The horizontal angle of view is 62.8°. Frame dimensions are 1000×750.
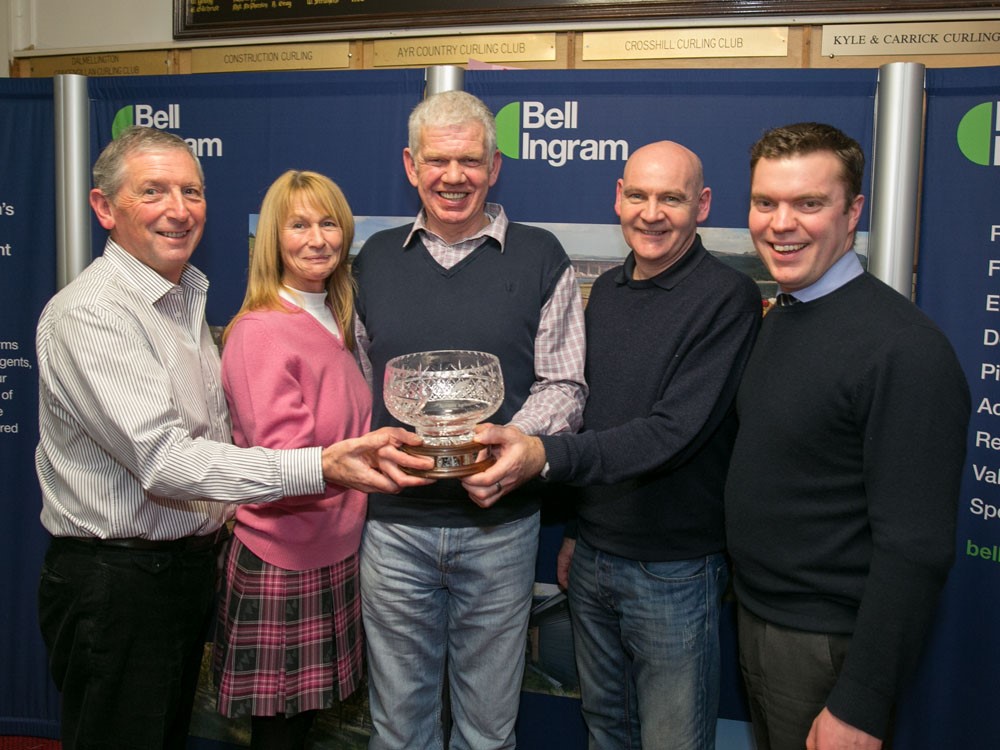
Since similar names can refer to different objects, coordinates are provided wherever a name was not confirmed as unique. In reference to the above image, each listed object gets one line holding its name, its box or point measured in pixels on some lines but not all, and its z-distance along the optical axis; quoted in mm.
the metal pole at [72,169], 2699
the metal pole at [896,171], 2199
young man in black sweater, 1429
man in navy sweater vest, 2010
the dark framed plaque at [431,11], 3090
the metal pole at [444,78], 2424
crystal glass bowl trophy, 1747
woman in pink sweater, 1986
